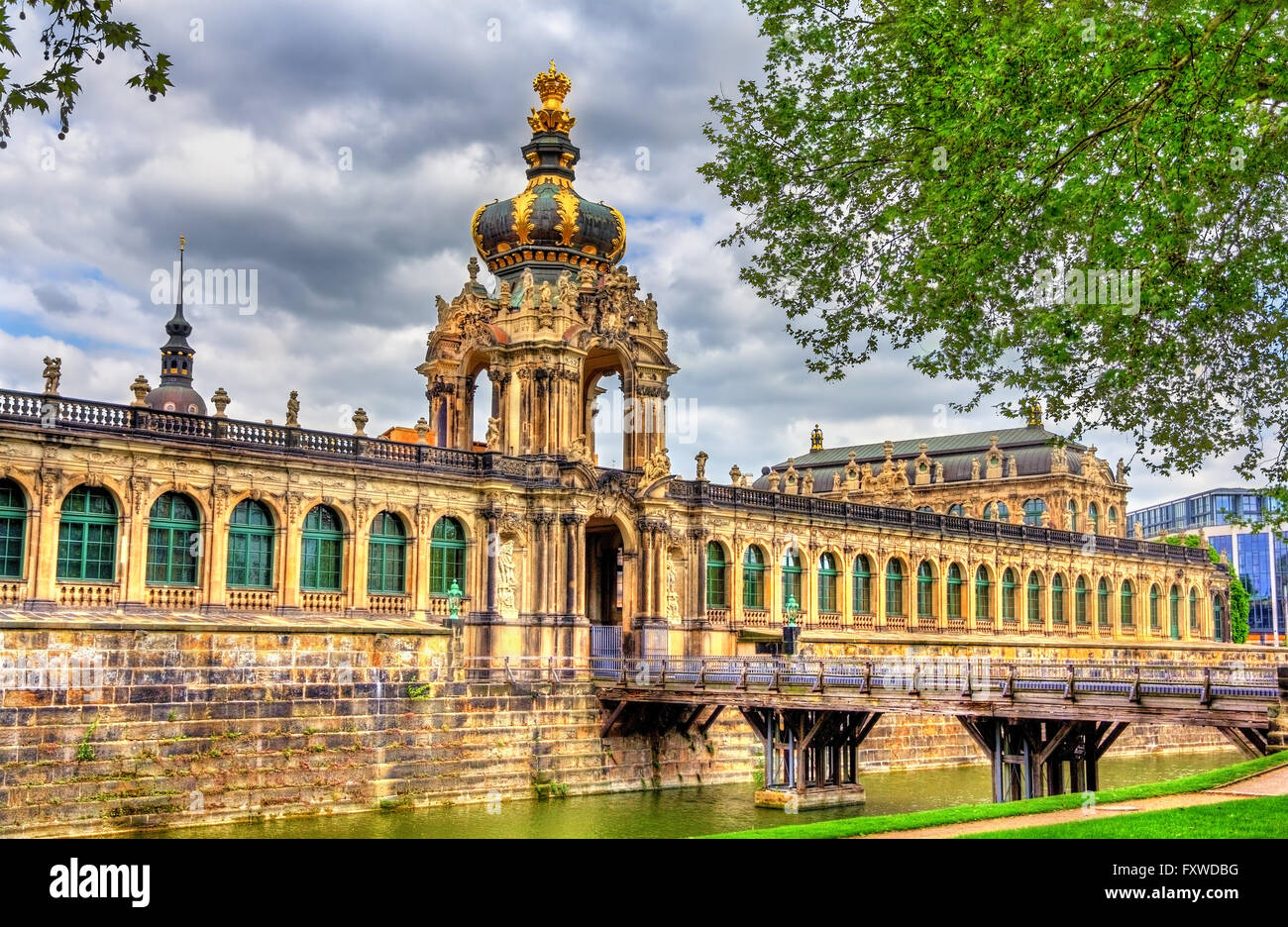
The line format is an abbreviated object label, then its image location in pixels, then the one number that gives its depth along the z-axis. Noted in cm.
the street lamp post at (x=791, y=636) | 4700
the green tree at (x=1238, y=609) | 10019
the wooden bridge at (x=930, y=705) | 2970
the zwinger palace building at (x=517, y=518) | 3550
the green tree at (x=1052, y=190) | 1647
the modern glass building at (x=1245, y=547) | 12419
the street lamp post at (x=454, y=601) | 3988
